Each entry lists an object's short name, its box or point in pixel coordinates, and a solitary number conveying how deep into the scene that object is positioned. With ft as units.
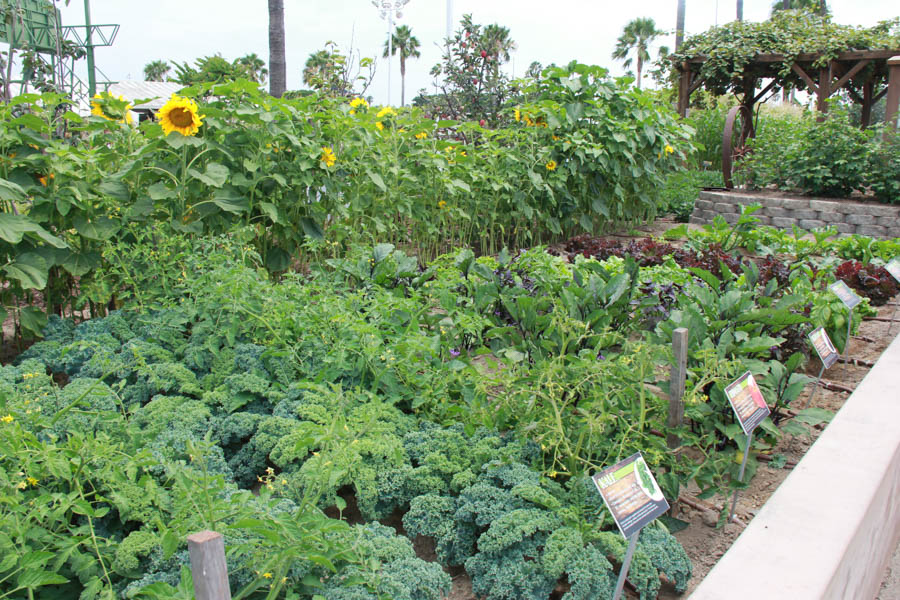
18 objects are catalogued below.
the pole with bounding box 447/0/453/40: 53.67
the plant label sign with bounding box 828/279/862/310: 10.16
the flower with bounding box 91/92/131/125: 10.41
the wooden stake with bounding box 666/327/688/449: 6.56
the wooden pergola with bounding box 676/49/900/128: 32.32
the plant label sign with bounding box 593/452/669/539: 4.49
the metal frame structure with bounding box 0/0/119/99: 17.80
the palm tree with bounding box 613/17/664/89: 141.28
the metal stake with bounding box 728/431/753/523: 6.34
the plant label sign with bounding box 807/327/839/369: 8.29
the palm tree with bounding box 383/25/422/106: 150.61
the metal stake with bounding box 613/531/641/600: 4.65
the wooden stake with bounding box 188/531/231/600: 3.17
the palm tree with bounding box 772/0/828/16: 100.81
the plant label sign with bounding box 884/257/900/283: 11.70
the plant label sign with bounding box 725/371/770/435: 6.00
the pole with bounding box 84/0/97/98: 23.31
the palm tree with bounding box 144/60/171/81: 147.74
